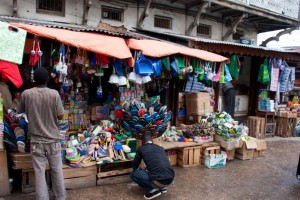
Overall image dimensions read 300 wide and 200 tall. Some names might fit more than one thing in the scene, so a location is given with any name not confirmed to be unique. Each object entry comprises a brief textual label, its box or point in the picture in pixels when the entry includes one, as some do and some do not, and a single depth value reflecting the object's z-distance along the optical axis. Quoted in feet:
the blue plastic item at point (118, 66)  18.24
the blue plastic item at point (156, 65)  18.68
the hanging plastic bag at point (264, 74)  30.45
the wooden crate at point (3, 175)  13.62
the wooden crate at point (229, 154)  21.18
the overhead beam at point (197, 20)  31.63
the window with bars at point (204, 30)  35.73
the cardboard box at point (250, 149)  21.63
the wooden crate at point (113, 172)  15.78
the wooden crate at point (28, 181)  14.06
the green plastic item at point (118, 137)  18.20
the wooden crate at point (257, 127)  29.63
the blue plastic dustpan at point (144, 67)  18.02
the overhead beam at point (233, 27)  35.47
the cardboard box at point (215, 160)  19.62
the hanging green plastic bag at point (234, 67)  27.40
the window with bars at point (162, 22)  32.14
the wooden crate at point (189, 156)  19.49
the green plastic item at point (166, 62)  19.75
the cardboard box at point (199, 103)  24.71
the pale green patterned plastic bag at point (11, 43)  13.51
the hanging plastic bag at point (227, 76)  23.77
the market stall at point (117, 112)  15.02
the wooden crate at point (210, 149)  20.29
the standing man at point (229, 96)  31.71
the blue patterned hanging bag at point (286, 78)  31.55
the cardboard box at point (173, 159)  19.72
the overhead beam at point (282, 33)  41.65
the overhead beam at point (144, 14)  28.68
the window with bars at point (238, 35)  39.64
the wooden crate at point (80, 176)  14.76
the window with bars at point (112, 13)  28.59
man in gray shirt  11.61
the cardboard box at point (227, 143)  20.51
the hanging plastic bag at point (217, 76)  22.44
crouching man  13.70
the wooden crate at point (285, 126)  31.81
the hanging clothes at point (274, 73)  30.73
